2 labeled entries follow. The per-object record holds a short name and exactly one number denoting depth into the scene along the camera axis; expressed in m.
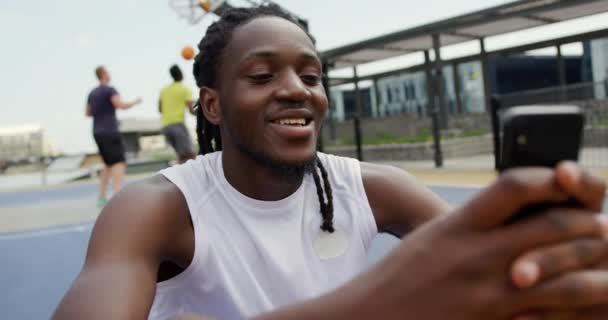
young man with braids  1.02
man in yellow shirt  6.63
